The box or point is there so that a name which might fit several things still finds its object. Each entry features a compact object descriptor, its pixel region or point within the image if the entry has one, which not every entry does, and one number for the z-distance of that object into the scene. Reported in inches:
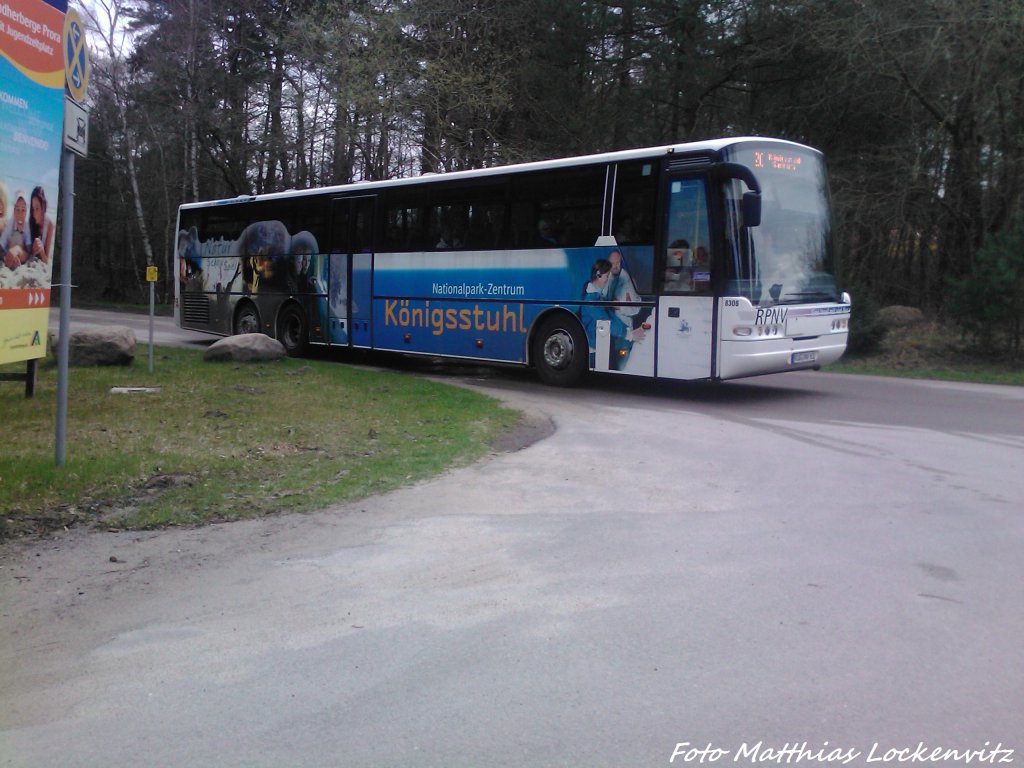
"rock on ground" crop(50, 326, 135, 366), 649.6
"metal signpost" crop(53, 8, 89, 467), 324.5
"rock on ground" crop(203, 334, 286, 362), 700.7
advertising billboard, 313.4
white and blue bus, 502.3
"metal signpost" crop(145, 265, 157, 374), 639.5
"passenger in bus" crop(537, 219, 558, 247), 589.9
